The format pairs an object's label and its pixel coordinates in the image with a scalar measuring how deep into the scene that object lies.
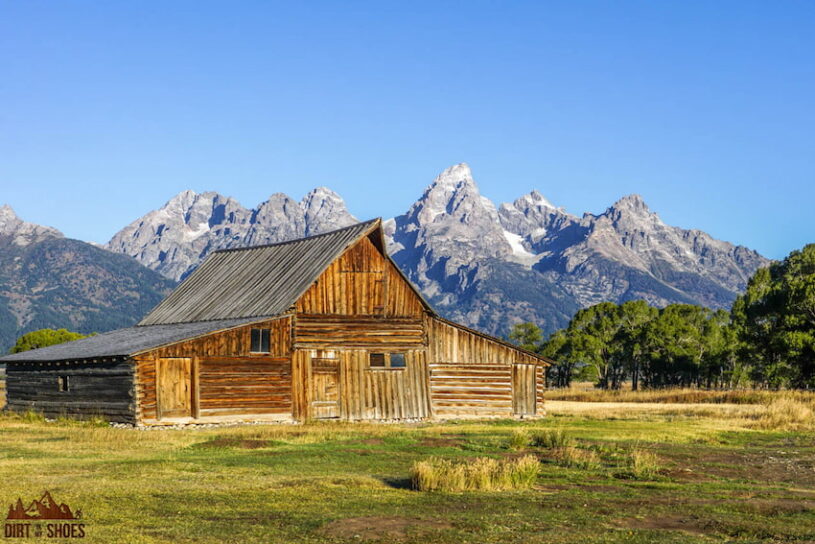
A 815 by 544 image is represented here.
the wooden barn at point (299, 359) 40.19
